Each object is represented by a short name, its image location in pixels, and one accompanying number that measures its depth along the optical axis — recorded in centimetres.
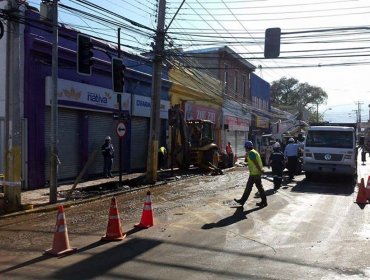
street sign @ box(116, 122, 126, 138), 1700
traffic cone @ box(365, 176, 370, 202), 1404
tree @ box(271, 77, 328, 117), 9094
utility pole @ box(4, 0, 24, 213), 1199
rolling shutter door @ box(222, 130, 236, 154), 3912
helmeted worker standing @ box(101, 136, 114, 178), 1930
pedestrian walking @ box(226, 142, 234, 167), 2833
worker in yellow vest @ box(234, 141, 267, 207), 1248
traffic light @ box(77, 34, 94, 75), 1417
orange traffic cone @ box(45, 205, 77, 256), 747
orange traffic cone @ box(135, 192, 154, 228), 964
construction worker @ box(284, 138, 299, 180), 1964
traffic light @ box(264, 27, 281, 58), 1770
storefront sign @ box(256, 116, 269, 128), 4958
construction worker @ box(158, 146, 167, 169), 2312
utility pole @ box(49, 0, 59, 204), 1320
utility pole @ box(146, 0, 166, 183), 1856
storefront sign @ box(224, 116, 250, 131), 3875
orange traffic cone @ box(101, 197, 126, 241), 841
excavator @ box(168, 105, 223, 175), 2269
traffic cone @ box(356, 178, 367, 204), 1338
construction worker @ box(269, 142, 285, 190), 1633
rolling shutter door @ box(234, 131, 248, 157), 4233
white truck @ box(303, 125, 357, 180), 1864
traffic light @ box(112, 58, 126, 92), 1655
